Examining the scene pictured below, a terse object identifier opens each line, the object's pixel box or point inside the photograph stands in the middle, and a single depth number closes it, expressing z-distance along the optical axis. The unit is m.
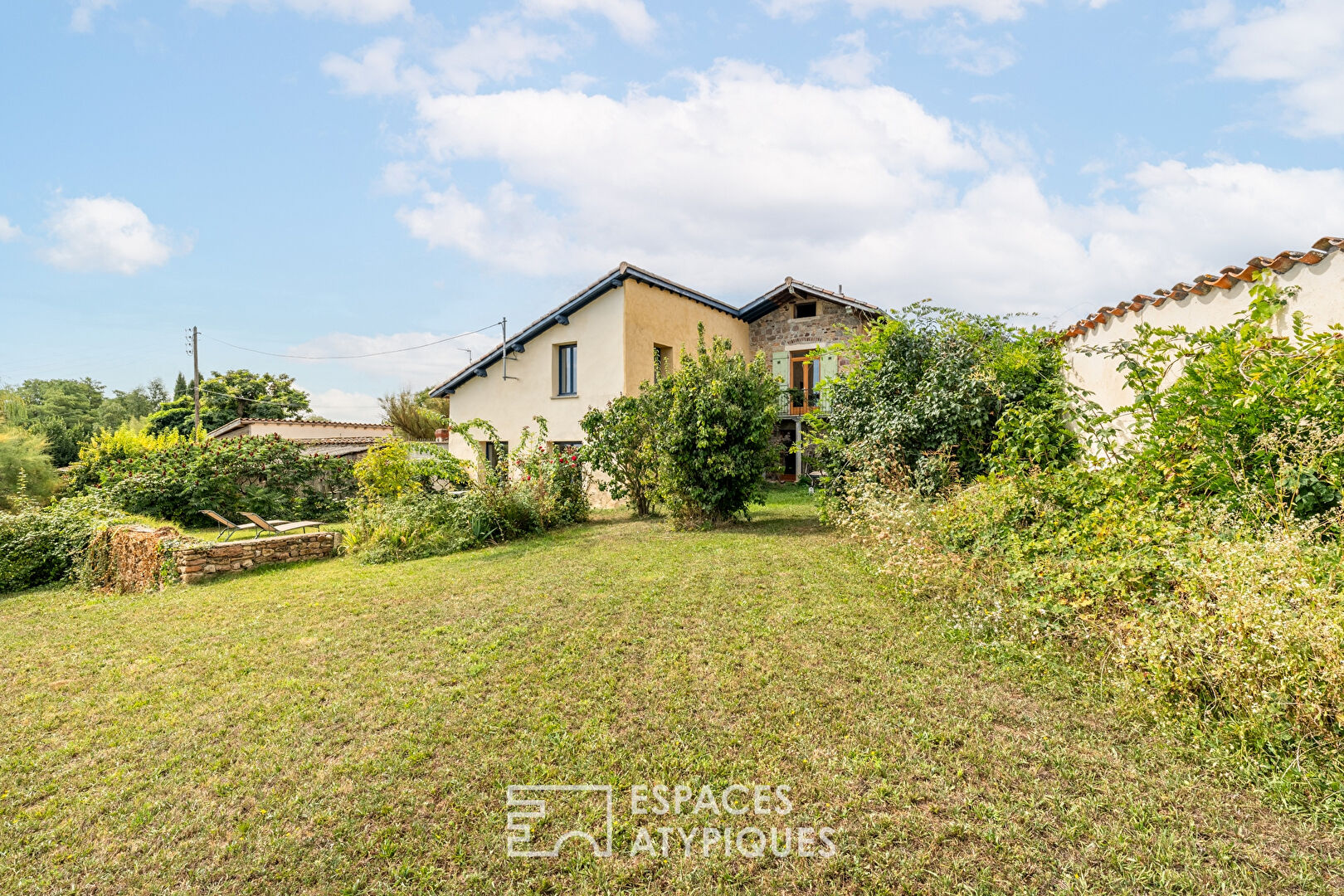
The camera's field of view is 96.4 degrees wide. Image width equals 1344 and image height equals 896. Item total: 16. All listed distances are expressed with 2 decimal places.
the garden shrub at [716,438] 9.91
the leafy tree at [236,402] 32.53
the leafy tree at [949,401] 7.93
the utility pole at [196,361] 25.84
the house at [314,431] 24.59
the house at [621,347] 15.12
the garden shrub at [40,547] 8.34
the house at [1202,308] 4.75
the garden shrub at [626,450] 11.43
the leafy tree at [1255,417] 4.19
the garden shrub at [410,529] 8.74
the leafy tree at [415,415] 22.56
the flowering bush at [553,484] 10.92
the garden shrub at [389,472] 10.64
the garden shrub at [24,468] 14.76
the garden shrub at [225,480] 12.61
